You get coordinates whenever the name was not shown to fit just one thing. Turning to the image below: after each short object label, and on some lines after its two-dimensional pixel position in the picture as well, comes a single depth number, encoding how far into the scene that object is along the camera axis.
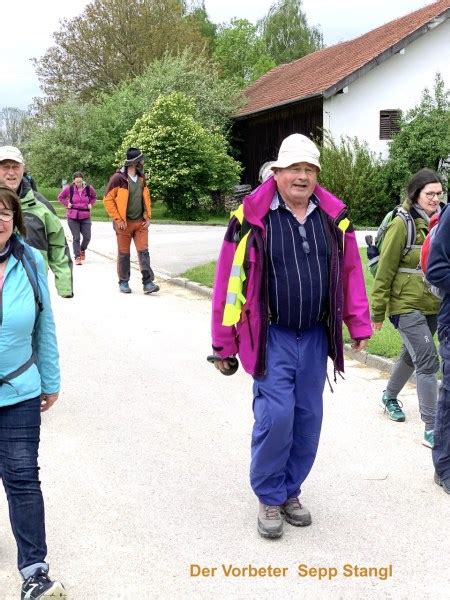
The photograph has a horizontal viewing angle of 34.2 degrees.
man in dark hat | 11.05
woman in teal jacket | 3.04
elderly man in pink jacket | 3.62
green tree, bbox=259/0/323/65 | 55.66
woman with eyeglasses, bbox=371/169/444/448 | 4.96
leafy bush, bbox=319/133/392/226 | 24.53
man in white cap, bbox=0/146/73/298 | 4.93
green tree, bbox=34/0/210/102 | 43.78
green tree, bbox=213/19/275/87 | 56.62
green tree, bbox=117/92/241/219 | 27.67
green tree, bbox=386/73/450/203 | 24.59
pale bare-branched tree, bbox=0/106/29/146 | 75.12
